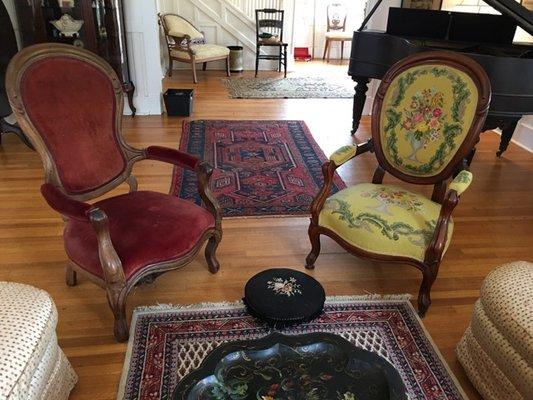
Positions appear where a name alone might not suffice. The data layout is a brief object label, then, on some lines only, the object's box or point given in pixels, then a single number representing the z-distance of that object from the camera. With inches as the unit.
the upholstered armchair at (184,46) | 231.5
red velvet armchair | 64.8
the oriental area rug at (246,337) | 63.4
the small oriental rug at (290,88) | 217.3
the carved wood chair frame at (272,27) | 248.2
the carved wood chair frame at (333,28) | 301.0
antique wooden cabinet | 150.3
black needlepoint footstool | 69.9
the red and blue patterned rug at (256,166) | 113.6
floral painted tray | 43.7
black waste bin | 177.5
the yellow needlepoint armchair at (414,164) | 72.9
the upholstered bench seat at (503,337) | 53.1
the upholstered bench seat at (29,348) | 44.3
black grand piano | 103.4
